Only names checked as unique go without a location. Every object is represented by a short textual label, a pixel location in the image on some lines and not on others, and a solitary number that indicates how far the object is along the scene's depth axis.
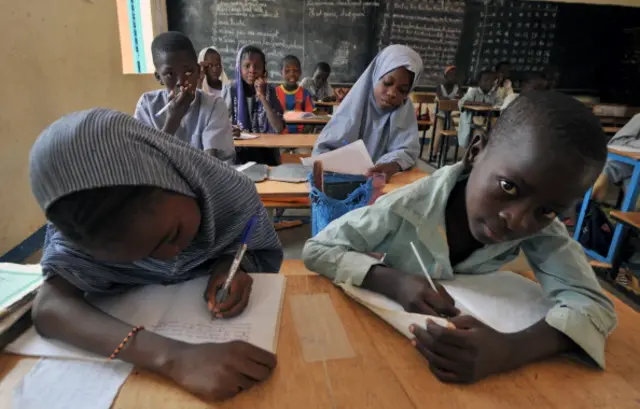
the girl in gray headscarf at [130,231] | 0.47
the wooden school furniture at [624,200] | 2.51
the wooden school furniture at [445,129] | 5.35
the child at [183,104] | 2.00
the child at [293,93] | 4.21
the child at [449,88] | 5.83
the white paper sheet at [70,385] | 0.50
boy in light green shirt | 0.61
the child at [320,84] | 5.18
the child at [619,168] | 2.87
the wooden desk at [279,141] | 2.67
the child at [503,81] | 5.76
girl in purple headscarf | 3.05
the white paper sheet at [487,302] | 0.67
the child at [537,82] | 4.92
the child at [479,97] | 5.23
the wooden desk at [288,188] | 1.80
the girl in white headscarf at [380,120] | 1.91
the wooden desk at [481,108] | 4.94
